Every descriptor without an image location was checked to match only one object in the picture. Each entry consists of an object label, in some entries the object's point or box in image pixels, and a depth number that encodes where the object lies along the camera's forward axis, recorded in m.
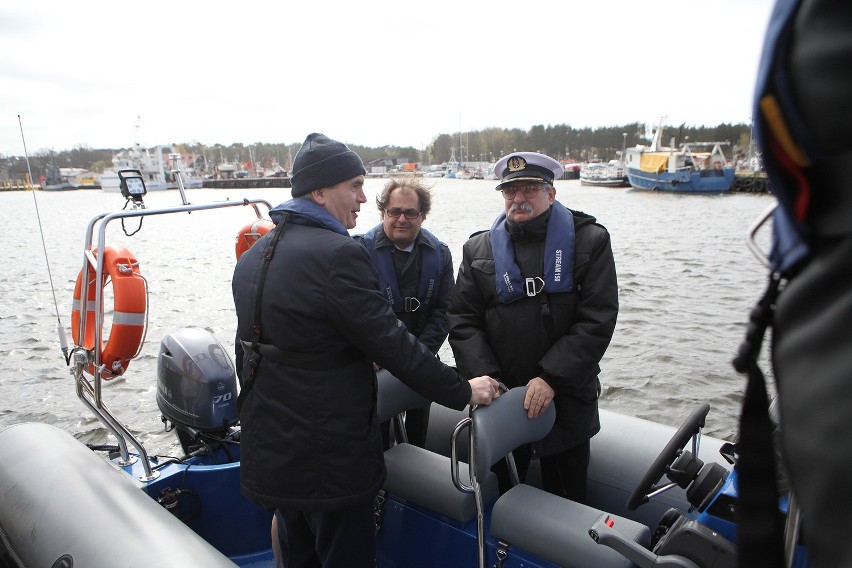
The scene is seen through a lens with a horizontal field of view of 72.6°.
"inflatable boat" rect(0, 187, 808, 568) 1.79
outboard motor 2.95
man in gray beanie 1.72
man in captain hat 2.27
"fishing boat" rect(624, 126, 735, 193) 34.81
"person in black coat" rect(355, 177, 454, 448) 2.85
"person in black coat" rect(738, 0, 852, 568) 0.43
